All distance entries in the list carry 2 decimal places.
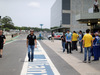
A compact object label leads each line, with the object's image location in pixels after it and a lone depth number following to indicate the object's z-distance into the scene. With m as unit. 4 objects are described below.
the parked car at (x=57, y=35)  38.69
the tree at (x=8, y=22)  152.12
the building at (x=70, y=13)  68.62
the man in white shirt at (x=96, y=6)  22.52
